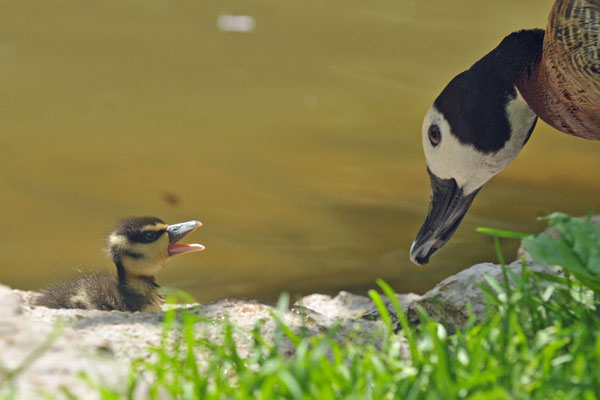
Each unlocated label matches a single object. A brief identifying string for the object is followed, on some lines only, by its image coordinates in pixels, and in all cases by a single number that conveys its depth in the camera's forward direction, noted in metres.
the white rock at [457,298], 5.21
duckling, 7.21
